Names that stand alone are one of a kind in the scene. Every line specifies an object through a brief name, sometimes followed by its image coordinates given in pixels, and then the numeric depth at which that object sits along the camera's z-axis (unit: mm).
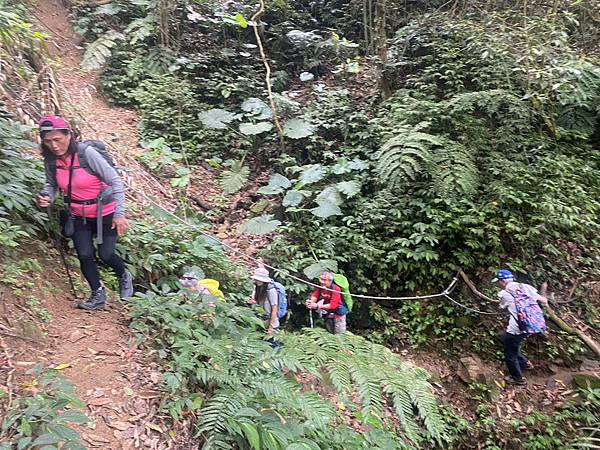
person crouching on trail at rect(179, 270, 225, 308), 4457
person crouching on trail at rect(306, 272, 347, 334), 5941
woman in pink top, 3441
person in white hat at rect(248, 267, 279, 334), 5047
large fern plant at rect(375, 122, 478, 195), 6473
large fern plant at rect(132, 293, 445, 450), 2932
